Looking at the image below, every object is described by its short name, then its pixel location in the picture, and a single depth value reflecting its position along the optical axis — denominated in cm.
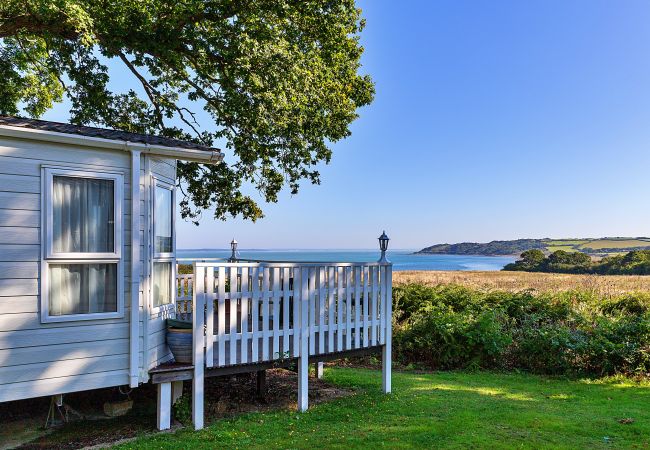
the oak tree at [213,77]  818
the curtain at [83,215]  434
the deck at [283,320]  497
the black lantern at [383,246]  660
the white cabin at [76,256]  414
